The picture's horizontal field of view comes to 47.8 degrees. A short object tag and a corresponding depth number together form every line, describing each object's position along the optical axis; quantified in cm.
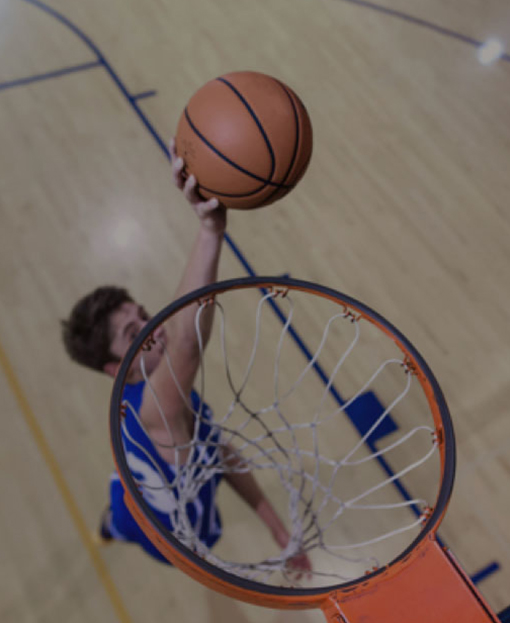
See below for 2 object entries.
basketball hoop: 113
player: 156
